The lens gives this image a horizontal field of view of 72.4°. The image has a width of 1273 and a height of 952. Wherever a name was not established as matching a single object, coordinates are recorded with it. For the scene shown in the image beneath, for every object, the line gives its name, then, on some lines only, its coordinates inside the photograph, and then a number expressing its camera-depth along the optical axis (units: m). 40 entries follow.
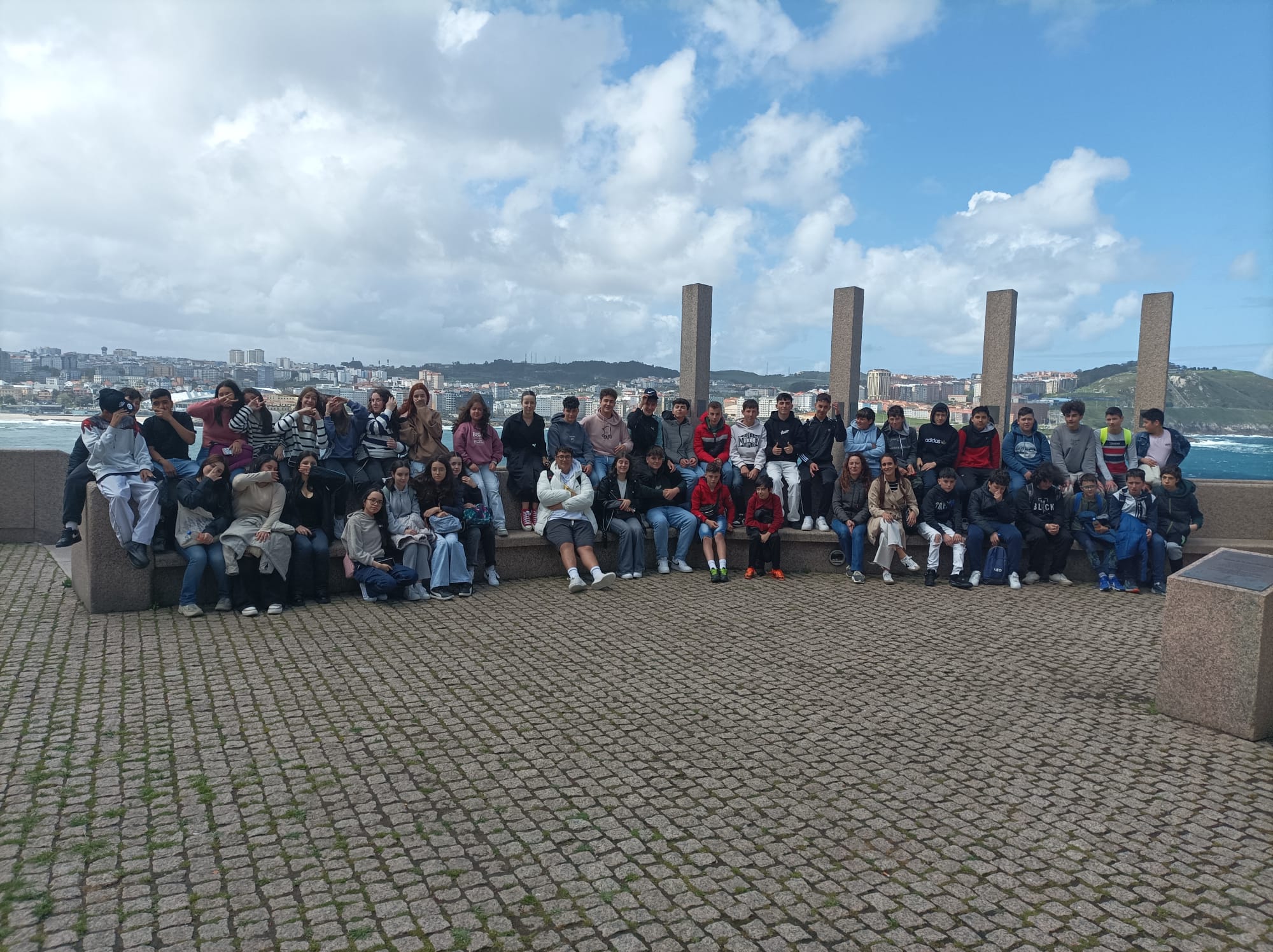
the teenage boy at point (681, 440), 11.01
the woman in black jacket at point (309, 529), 8.33
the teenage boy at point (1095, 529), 9.95
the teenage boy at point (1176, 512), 10.09
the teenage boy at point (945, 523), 9.85
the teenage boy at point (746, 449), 11.08
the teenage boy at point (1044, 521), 10.08
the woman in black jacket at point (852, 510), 10.12
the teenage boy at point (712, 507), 10.16
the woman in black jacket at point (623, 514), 10.09
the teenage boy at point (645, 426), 10.93
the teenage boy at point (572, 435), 10.55
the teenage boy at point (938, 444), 10.67
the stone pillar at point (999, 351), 11.95
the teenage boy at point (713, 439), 11.00
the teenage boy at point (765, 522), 10.17
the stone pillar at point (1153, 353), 11.75
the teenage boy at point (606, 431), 10.88
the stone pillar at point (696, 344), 12.00
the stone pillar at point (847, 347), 11.99
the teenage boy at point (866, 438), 10.76
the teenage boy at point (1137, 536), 9.77
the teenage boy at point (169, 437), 8.73
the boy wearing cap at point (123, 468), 7.92
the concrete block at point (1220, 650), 5.53
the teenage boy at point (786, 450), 10.91
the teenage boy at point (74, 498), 8.39
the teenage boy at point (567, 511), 9.66
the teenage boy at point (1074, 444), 10.73
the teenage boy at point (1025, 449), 10.67
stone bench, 7.91
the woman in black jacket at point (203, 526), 7.95
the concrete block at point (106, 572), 7.87
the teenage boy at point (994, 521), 9.94
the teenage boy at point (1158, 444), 10.84
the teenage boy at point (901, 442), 10.73
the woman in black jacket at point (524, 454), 10.29
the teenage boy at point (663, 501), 10.34
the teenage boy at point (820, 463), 10.88
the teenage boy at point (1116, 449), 10.75
